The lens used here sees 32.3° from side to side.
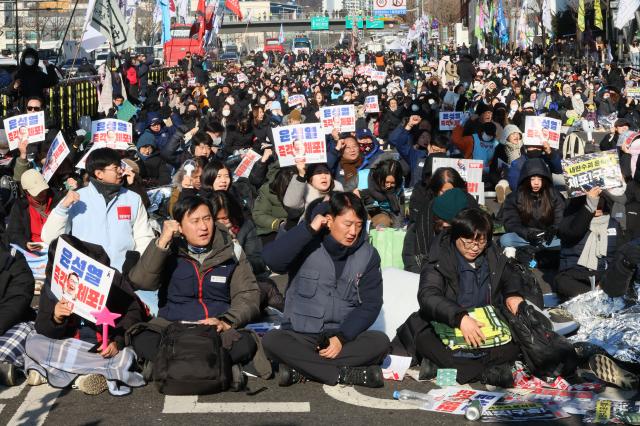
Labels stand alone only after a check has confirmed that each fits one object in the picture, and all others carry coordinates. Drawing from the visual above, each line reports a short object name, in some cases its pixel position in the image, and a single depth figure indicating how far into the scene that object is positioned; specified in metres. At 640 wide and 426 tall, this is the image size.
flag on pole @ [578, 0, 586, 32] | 45.66
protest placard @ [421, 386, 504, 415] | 6.38
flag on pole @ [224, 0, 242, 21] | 50.38
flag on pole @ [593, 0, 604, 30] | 43.94
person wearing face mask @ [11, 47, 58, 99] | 16.73
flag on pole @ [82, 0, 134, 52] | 20.14
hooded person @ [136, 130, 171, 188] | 14.62
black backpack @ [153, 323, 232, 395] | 6.49
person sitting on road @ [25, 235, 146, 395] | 6.70
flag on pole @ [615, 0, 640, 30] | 34.34
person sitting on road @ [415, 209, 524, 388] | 6.78
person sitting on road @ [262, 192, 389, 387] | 6.77
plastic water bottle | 6.56
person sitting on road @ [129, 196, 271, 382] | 6.79
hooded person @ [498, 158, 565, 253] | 10.02
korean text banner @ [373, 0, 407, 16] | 106.88
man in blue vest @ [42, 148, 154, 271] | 8.12
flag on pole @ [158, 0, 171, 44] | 37.34
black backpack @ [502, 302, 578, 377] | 6.75
